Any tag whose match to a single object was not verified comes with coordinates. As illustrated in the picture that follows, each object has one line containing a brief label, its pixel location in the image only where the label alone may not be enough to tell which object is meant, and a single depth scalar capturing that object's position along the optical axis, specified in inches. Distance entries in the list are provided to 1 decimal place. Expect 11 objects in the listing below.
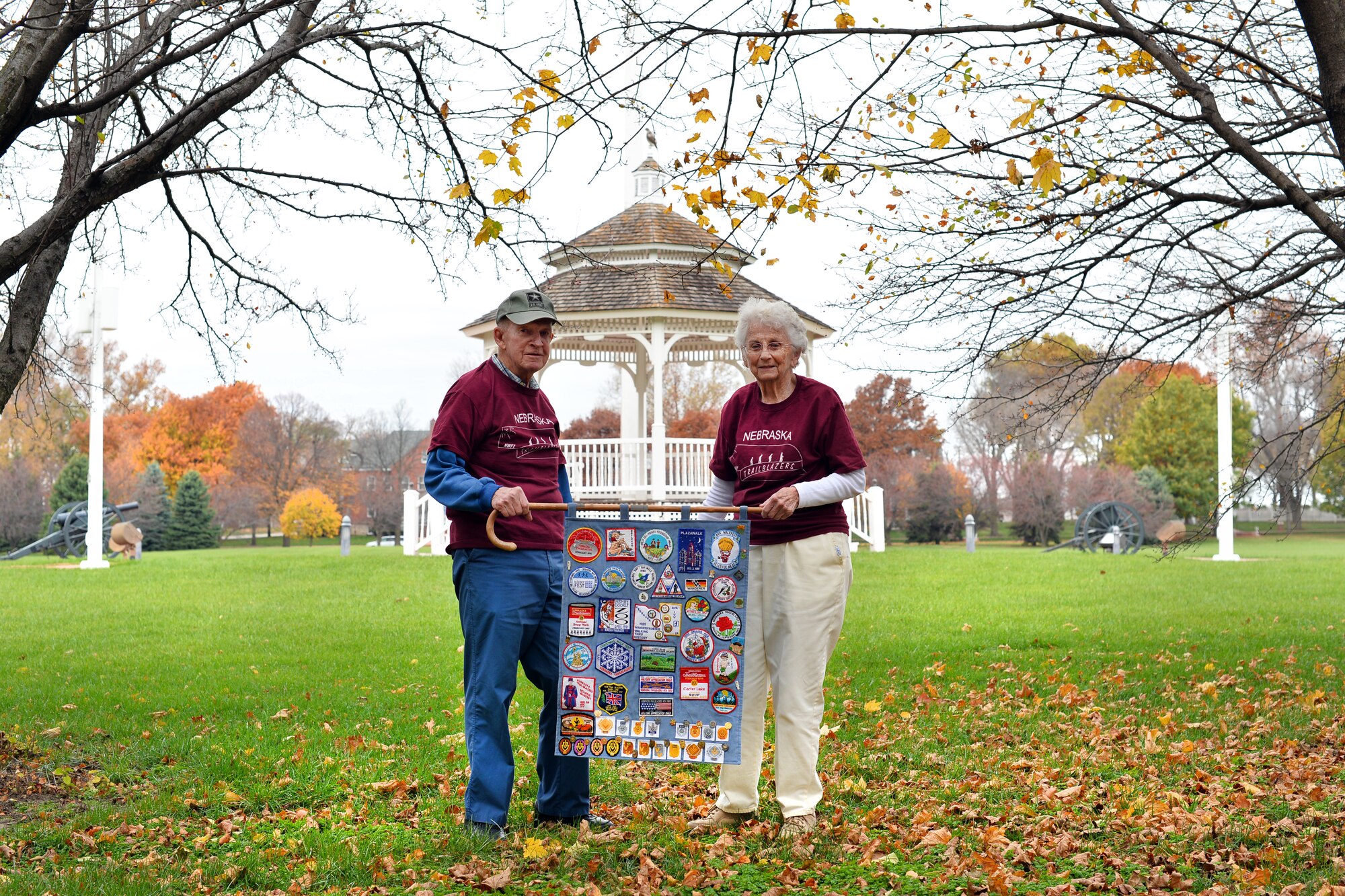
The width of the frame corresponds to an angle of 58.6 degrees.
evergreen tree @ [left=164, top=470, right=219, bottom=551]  1595.7
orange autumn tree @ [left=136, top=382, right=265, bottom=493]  1887.3
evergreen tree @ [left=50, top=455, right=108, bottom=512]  1555.1
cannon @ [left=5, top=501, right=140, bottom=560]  1085.8
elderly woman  190.7
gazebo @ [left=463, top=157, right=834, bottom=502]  754.8
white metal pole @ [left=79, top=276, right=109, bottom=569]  782.5
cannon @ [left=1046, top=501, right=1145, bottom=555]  1104.8
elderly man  186.9
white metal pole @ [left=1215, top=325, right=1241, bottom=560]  852.6
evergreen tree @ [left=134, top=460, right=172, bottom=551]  1506.3
